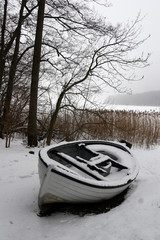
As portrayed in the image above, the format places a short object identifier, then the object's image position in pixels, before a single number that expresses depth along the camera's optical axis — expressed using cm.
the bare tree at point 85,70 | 702
